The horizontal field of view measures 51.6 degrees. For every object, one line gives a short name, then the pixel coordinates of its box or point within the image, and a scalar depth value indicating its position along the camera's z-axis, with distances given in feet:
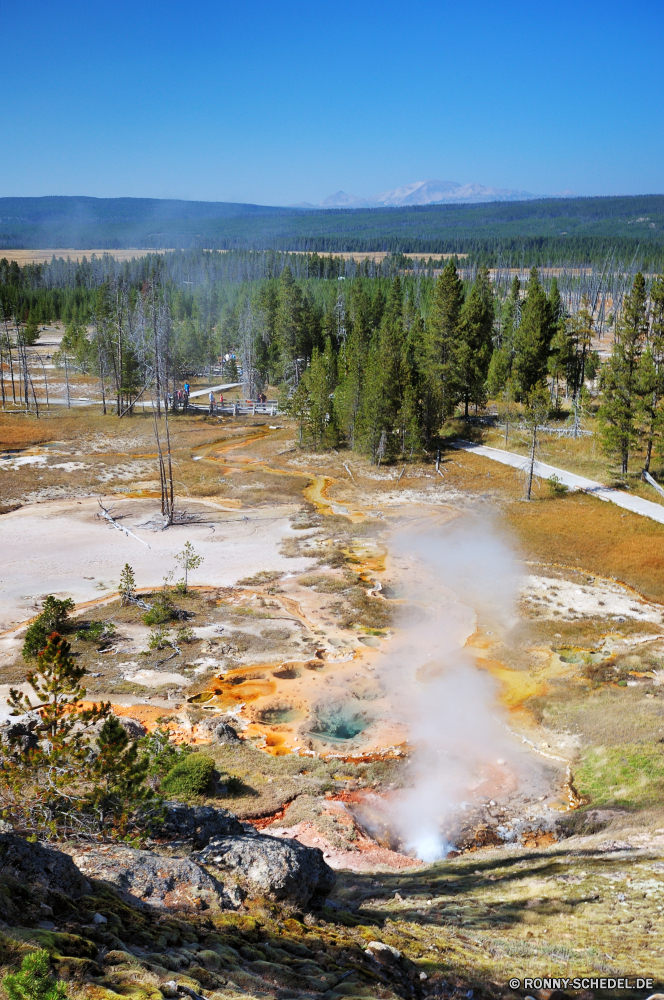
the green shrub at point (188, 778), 56.49
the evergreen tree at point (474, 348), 207.72
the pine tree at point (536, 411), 145.18
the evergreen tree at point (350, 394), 198.18
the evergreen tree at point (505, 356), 221.05
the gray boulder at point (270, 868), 36.60
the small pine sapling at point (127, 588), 98.48
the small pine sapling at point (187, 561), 104.22
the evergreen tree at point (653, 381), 146.46
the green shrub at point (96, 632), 88.07
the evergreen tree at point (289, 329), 275.18
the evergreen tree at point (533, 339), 200.54
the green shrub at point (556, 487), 151.63
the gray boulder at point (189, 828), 41.52
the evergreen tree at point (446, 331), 204.64
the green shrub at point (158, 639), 86.28
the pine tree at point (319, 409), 200.95
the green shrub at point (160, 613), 91.45
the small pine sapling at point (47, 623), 79.97
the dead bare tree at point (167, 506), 137.00
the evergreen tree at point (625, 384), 150.82
